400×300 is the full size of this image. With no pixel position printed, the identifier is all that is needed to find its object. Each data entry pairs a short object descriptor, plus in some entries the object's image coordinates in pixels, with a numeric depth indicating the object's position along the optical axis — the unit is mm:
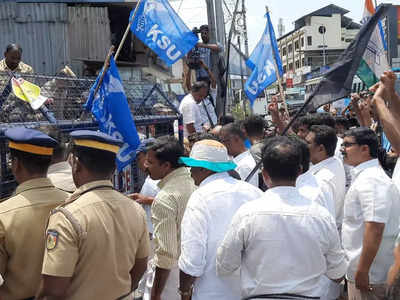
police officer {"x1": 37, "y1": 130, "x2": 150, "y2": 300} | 2160
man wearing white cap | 2857
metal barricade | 3810
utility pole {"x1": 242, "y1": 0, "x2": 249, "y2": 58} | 19625
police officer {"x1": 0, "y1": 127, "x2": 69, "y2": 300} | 2279
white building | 69800
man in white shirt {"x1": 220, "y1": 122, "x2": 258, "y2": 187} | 4684
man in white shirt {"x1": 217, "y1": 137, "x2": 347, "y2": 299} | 2521
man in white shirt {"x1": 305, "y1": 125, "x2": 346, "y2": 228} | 3756
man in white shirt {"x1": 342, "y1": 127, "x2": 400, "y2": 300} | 3043
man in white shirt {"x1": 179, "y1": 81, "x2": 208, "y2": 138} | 6910
